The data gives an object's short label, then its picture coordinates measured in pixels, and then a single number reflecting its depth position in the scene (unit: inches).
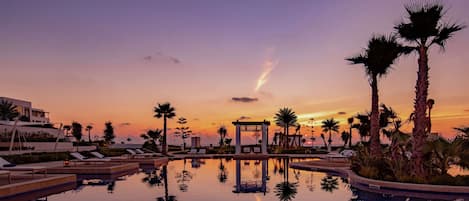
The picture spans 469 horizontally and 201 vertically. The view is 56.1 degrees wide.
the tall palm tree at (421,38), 509.7
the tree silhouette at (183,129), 2027.6
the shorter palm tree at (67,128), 2260.3
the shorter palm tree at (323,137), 2226.9
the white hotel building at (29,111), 2470.2
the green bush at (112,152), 1240.9
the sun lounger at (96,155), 1018.1
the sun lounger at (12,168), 590.6
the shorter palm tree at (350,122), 1793.8
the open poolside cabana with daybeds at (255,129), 1456.7
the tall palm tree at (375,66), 631.5
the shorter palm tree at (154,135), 1932.8
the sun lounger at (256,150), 1482.5
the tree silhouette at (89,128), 2627.5
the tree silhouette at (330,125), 2060.5
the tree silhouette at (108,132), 2265.0
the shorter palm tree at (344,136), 2159.1
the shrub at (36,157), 871.7
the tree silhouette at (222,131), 2204.7
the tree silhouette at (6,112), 1994.3
